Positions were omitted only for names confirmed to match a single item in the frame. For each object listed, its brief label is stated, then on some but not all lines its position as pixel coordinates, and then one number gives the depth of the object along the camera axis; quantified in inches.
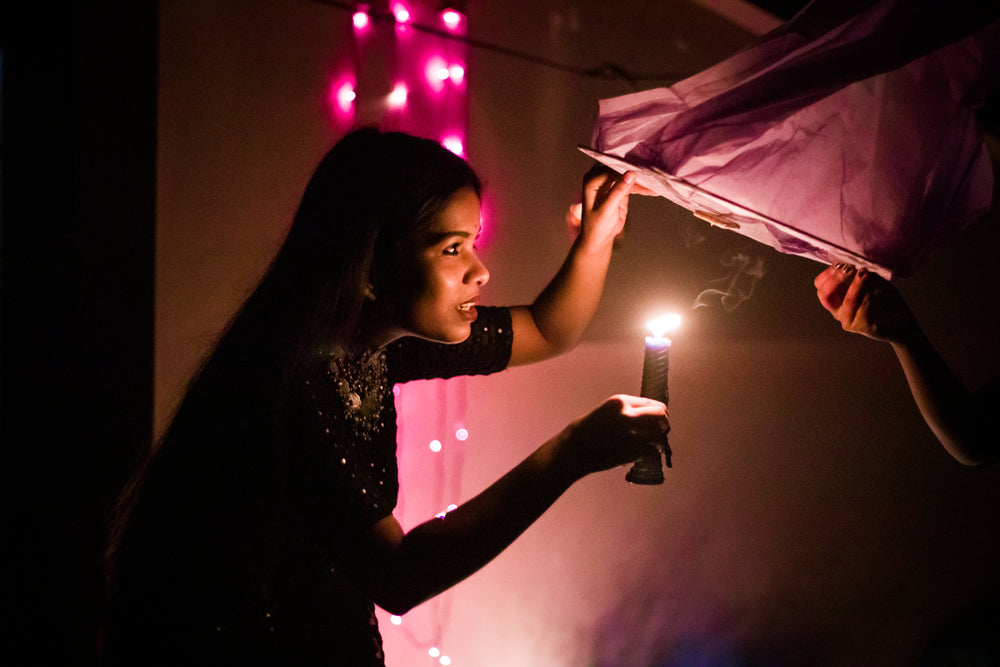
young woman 57.7
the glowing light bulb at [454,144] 101.0
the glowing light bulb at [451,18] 100.0
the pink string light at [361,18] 95.6
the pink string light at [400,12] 97.5
